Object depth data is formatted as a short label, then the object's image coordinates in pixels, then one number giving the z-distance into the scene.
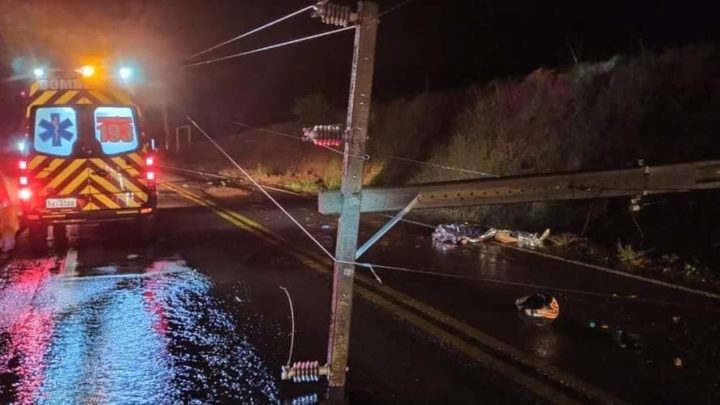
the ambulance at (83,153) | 10.13
